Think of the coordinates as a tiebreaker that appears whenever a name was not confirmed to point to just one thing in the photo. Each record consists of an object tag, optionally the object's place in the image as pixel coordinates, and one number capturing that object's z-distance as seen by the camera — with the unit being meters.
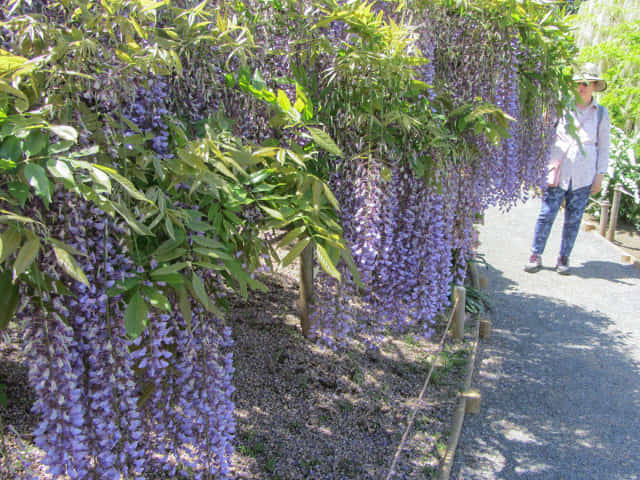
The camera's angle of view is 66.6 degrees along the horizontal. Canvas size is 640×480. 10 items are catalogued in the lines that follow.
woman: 5.80
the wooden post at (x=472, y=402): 3.47
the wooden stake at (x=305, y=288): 3.64
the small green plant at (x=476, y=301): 5.11
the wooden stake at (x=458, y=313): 4.11
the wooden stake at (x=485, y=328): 4.83
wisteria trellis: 1.29
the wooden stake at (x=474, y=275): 5.73
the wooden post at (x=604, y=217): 8.08
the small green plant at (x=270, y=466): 2.73
